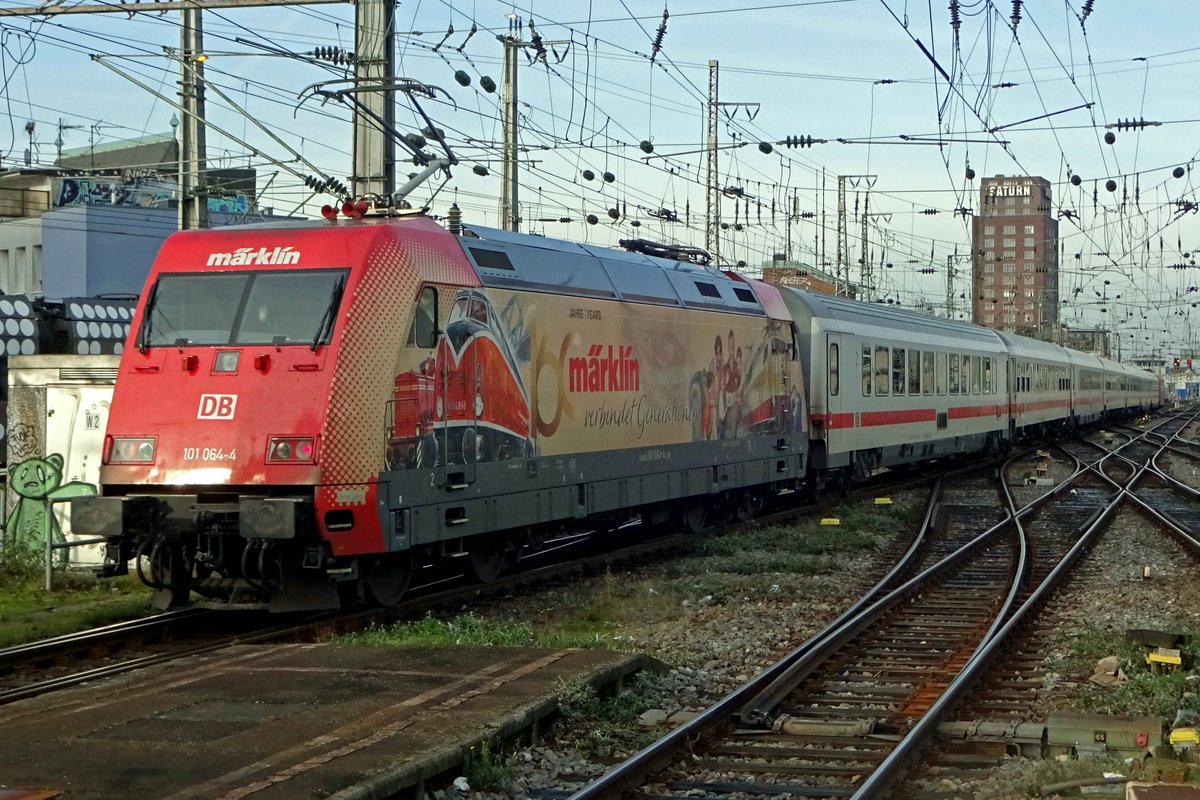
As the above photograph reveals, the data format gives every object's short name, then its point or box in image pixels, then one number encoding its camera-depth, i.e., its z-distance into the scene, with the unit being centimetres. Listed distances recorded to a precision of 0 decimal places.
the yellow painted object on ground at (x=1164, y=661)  1013
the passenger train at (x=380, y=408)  1130
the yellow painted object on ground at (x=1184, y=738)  775
